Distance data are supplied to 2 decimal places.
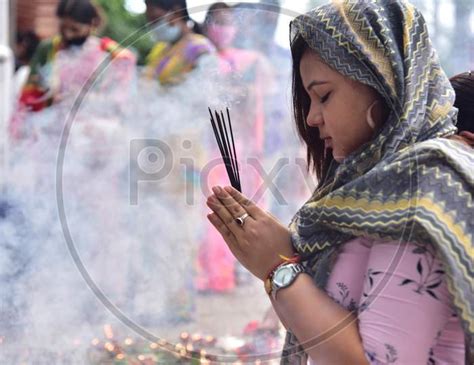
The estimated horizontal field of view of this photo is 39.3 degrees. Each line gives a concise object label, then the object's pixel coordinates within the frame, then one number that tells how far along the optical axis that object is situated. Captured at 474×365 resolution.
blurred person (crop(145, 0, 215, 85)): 2.42
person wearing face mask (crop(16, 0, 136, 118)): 3.58
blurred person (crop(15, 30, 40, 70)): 4.35
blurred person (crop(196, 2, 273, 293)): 1.82
